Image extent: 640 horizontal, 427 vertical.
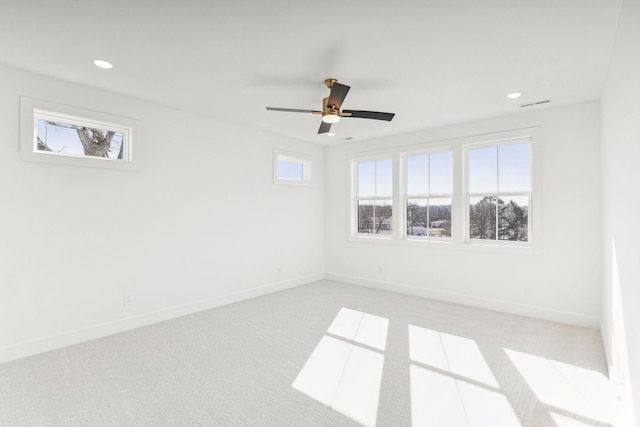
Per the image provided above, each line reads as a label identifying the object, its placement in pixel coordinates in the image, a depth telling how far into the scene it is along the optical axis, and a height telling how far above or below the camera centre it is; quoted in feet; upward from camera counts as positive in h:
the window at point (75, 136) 10.13 +2.80
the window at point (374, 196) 18.85 +1.13
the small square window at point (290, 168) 18.19 +2.86
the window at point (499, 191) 14.29 +1.12
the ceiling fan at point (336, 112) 9.82 +3.45
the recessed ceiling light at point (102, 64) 9.33 +4.57
